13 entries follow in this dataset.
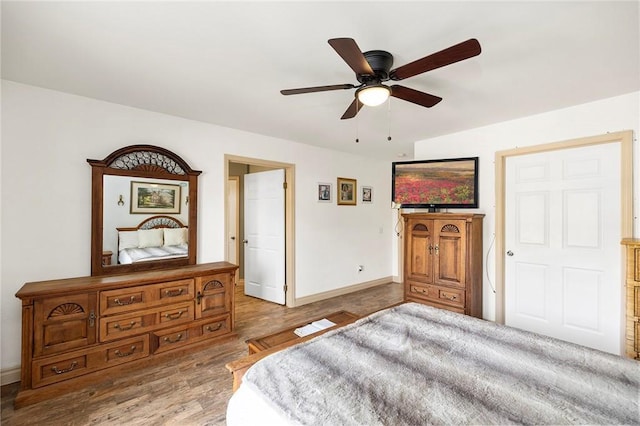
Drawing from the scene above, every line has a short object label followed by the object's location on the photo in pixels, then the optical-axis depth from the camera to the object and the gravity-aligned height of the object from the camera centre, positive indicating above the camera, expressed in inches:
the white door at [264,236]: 165.2 -13.5
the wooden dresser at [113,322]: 81.3 -36.4
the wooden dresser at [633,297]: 83.3 -24.4
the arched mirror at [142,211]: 103.1 +0.9
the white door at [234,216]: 199.9 -2.0
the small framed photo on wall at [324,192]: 175.9 +13.2
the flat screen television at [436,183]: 131.7 +14.5
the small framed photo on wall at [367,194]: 201.6 +13.9
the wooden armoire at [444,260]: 122.2 -21.3
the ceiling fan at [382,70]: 54.4 +31.6
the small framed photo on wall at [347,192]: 186.5 +14.6
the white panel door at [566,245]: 102.2 -12.3
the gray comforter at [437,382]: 38.1 -26.6
